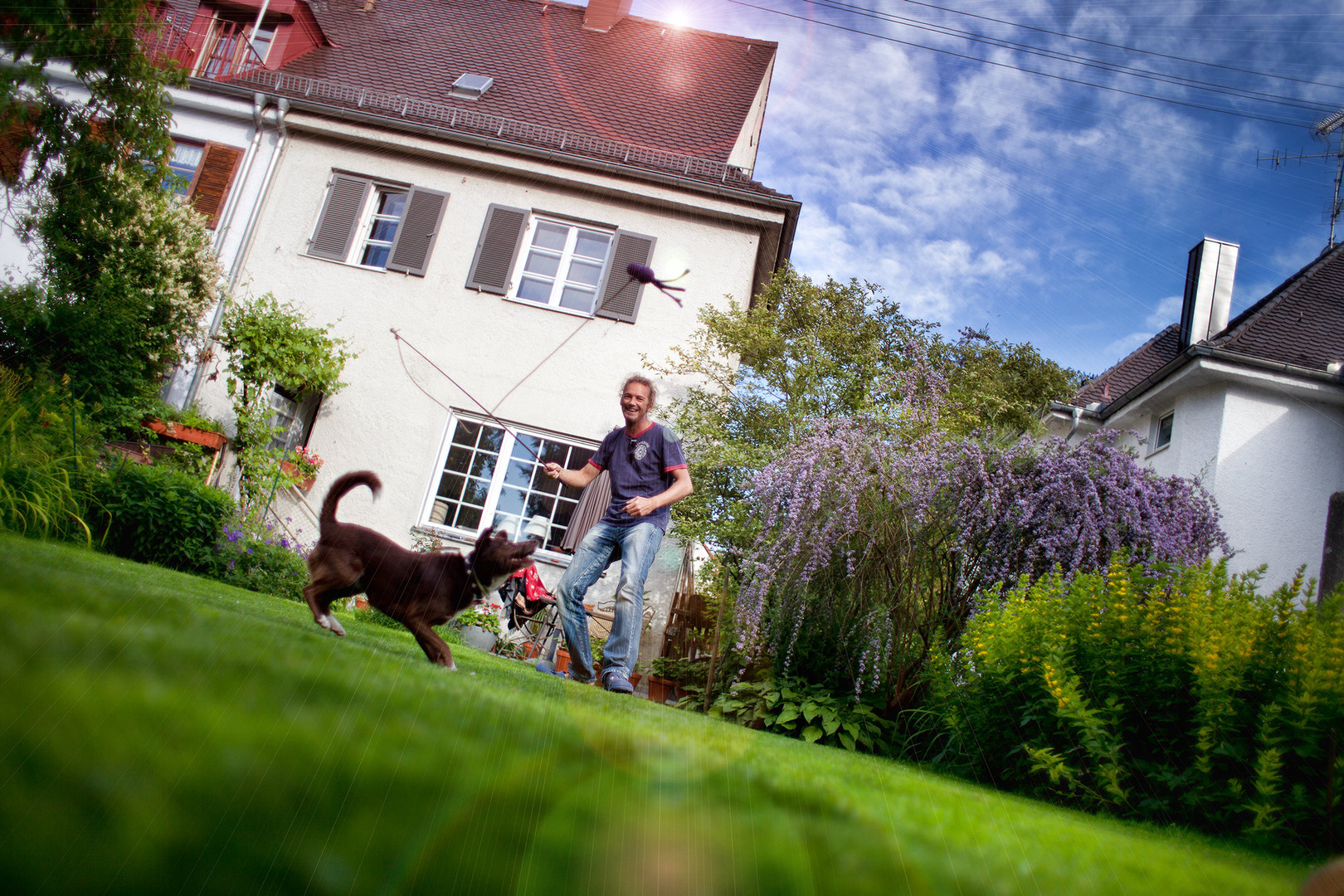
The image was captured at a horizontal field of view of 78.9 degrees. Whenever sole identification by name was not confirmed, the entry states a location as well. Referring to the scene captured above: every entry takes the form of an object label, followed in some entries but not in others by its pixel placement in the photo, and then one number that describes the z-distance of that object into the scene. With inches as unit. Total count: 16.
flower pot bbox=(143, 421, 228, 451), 395.9
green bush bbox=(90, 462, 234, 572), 263.7
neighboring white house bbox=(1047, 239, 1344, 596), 513.0
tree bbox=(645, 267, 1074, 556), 418.6
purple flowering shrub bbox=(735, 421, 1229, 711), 223.8
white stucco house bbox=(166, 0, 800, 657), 455.2
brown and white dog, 152.2
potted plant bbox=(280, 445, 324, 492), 429.2
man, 206.4
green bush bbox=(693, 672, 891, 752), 206.2
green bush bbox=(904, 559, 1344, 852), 114.5
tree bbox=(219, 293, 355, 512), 410.0
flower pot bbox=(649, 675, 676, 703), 349.7
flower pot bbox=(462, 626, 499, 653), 383.6
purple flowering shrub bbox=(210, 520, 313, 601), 283.3
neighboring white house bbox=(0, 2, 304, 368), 489.7
